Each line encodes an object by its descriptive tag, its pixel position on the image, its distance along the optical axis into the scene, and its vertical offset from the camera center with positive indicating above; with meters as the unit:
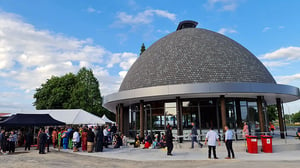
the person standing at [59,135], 15.50 -1.69
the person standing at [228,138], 10.52 -1.43
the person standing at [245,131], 13.39 -1.41
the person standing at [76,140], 14.77 -1.91
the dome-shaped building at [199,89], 16.83 +1.65
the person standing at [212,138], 10.63 -1.45
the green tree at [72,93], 43.12 +4.30
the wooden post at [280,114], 20.06 -0.55
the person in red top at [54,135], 16.73 -1.73
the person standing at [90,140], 14.11 -1.85
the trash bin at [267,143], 12.76 -2.14
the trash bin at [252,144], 12.43 -2.09
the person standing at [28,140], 16.62 -2.08
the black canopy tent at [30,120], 17.72 -0.56
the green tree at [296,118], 130.12 -6.27
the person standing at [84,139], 14.78 -1.87
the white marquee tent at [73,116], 24.75 -0.42
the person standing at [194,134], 14.03 -1.61
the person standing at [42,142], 13.74 -1.88
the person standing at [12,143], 15.34 -2.09
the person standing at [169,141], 11.97 -1.72
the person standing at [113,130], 19.81 -1.68
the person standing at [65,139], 16.17 -2.03
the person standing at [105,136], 16.81 -1.92
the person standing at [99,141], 14.47 -1.99
